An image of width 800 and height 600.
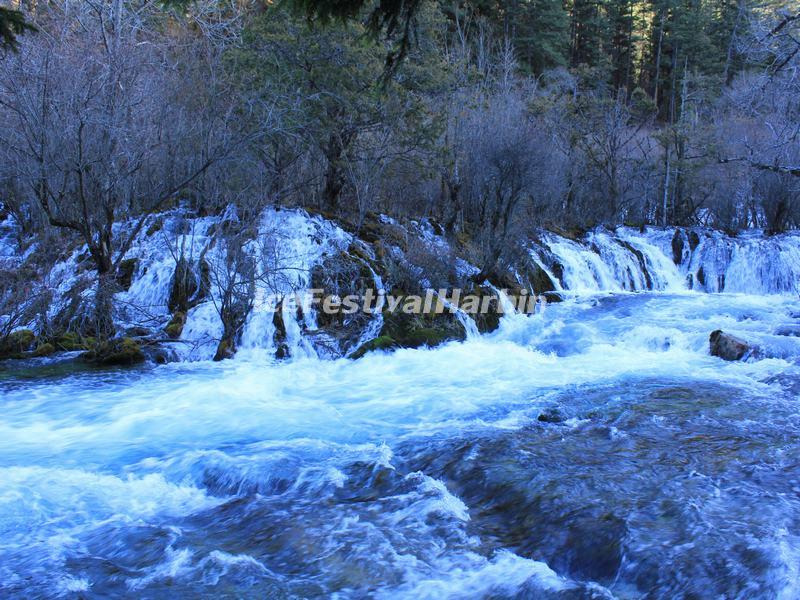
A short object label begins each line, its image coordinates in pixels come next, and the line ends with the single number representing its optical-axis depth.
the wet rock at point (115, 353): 9.63
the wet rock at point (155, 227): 13.61
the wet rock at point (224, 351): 10.26
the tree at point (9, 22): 5.11
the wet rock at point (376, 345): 10.63
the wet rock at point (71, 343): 9.97
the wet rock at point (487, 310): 12.48
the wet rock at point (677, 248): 19.02
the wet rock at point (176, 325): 10.56
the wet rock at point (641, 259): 18.03
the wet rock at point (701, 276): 18.19
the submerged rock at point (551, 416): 7.30
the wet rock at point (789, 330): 11.17
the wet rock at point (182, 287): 11.41
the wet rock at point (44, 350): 9.71
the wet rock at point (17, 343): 9.60
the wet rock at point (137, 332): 10.56
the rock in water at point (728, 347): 9.94
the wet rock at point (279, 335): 10.53
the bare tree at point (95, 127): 10.20
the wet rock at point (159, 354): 9.96
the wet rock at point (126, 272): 11.80
